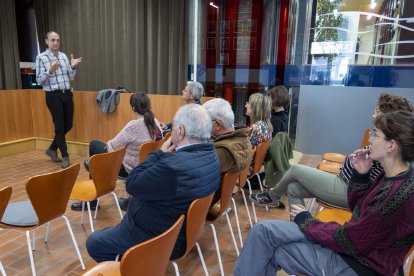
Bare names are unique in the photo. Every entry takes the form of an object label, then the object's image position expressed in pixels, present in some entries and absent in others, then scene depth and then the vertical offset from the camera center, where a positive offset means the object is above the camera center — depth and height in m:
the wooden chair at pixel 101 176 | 2.15 -0.76
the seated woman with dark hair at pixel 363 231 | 1.23 -0.66
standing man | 4.05 -0.27
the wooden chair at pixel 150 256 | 1.02 -0.62
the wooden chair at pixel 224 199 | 1.92 -0.78
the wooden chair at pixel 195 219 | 1.40 -0.68
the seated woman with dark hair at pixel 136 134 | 2.78 -0.57
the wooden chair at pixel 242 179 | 2.39 -0.81
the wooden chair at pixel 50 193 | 1.67 -0.69
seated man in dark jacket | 1.45 -0.53
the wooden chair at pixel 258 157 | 2.75 -0.74
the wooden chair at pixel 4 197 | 1.47 -0.60
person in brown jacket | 1.99 -0.46
